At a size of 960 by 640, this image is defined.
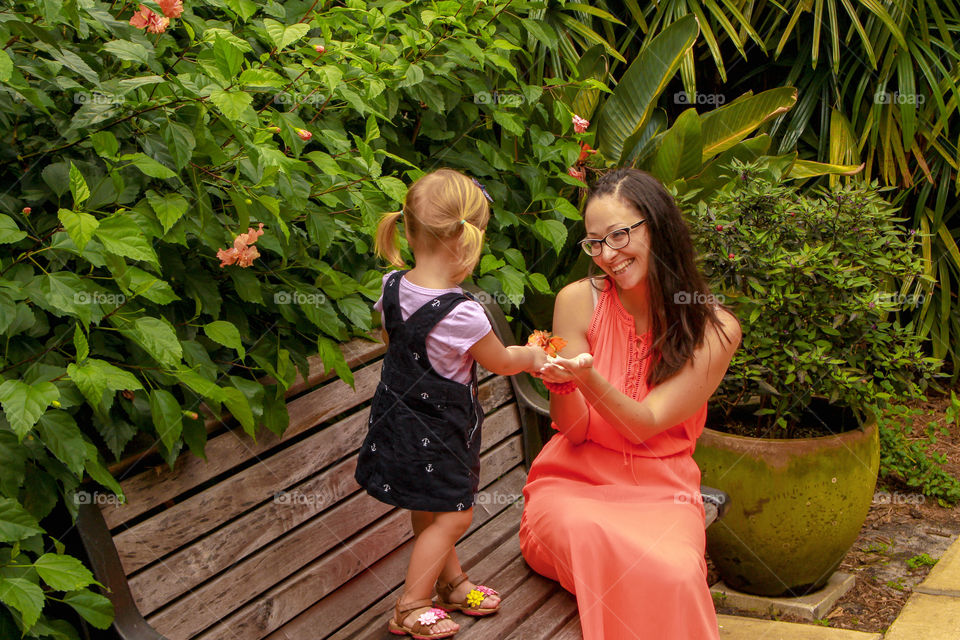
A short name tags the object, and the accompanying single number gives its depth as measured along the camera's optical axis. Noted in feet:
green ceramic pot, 10.01
